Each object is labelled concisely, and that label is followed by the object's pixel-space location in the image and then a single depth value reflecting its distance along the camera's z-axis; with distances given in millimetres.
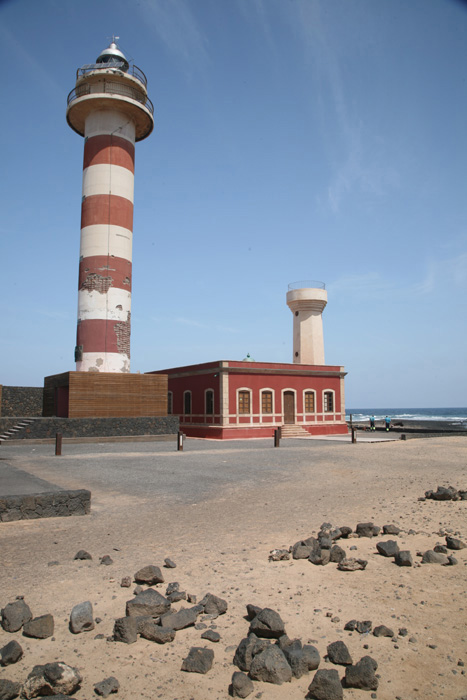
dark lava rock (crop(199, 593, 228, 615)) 4258
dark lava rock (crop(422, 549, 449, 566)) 5504
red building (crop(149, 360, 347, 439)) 27812
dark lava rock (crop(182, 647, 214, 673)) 3418
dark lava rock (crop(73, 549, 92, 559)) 5570
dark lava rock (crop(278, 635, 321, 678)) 3418
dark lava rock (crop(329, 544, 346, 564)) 5586
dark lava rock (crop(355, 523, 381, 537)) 6643
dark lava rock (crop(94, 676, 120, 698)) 3156
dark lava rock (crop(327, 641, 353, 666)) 3488
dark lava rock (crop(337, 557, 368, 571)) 5297
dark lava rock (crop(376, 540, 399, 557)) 5770
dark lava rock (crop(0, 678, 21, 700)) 3080
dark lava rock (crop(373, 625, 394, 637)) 3873
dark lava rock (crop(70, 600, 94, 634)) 3887
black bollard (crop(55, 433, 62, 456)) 16186
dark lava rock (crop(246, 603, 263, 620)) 4129
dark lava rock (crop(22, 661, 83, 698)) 3123
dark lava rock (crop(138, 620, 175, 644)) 3805
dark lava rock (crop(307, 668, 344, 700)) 3102
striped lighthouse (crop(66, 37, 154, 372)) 22953
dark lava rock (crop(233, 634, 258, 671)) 3454
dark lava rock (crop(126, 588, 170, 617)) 4145
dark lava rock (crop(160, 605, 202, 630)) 3998
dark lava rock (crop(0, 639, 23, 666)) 3449
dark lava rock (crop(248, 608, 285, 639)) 3799
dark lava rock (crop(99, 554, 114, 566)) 5426
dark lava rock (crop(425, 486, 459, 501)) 8888
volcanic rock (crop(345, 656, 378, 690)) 3229
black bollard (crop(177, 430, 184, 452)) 18719
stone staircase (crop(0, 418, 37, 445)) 20672
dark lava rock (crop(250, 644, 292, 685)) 3332
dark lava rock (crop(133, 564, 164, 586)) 4844
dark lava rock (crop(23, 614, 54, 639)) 3803
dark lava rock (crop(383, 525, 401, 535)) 6746
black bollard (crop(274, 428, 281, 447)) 20188
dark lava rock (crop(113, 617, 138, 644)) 3781
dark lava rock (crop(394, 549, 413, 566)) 5414
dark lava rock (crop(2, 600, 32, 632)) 3900
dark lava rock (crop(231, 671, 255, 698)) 3152
